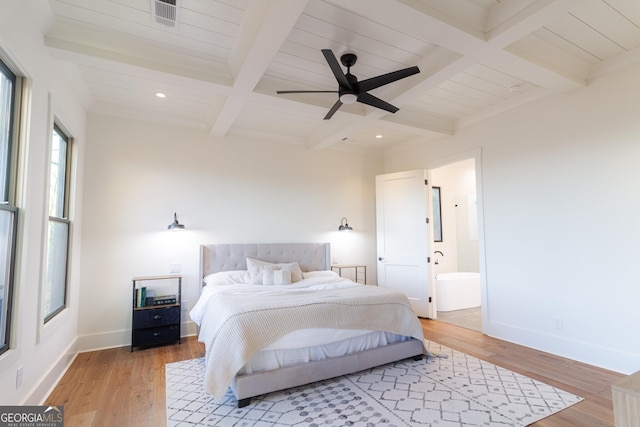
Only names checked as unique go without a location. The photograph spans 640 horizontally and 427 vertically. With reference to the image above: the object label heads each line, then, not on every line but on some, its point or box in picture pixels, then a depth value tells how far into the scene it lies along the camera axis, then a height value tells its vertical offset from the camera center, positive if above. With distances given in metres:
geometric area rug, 2.16 -1.35
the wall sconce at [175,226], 3.93 +0.07
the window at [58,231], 2.84 +0.01
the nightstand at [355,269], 5.19 -0.68
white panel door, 4.82 -0.07
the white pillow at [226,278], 3.82 -0.60
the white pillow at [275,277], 3.92 -0.60
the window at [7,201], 1.91 +0.20
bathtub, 5.37 -1.12
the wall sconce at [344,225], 5.12 +0.10
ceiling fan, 2.37 +1.22
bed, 2.33 -0.88
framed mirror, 6.69 +0.32
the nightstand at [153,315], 3.56 -1.00
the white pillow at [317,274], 4.46 -0.65
